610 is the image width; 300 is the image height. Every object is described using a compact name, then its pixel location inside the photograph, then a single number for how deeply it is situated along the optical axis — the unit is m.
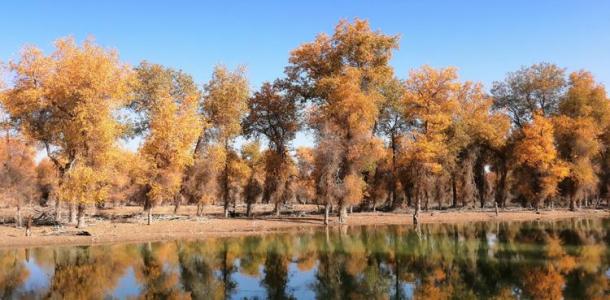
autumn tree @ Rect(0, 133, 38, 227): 48.62
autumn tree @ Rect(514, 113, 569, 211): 64.88
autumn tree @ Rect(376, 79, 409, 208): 65.50
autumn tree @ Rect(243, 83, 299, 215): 61.09
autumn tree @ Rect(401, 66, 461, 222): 54.41
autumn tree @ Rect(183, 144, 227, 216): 55.44
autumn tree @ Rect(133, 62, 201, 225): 46.22
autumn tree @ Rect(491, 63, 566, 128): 73.19
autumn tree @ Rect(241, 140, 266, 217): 61.53
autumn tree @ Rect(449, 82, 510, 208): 65.19
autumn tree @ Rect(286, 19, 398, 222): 51.34
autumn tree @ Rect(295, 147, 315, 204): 53.38
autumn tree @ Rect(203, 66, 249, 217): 57.91
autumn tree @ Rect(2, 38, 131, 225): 42.19
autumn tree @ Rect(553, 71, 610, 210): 68.06
